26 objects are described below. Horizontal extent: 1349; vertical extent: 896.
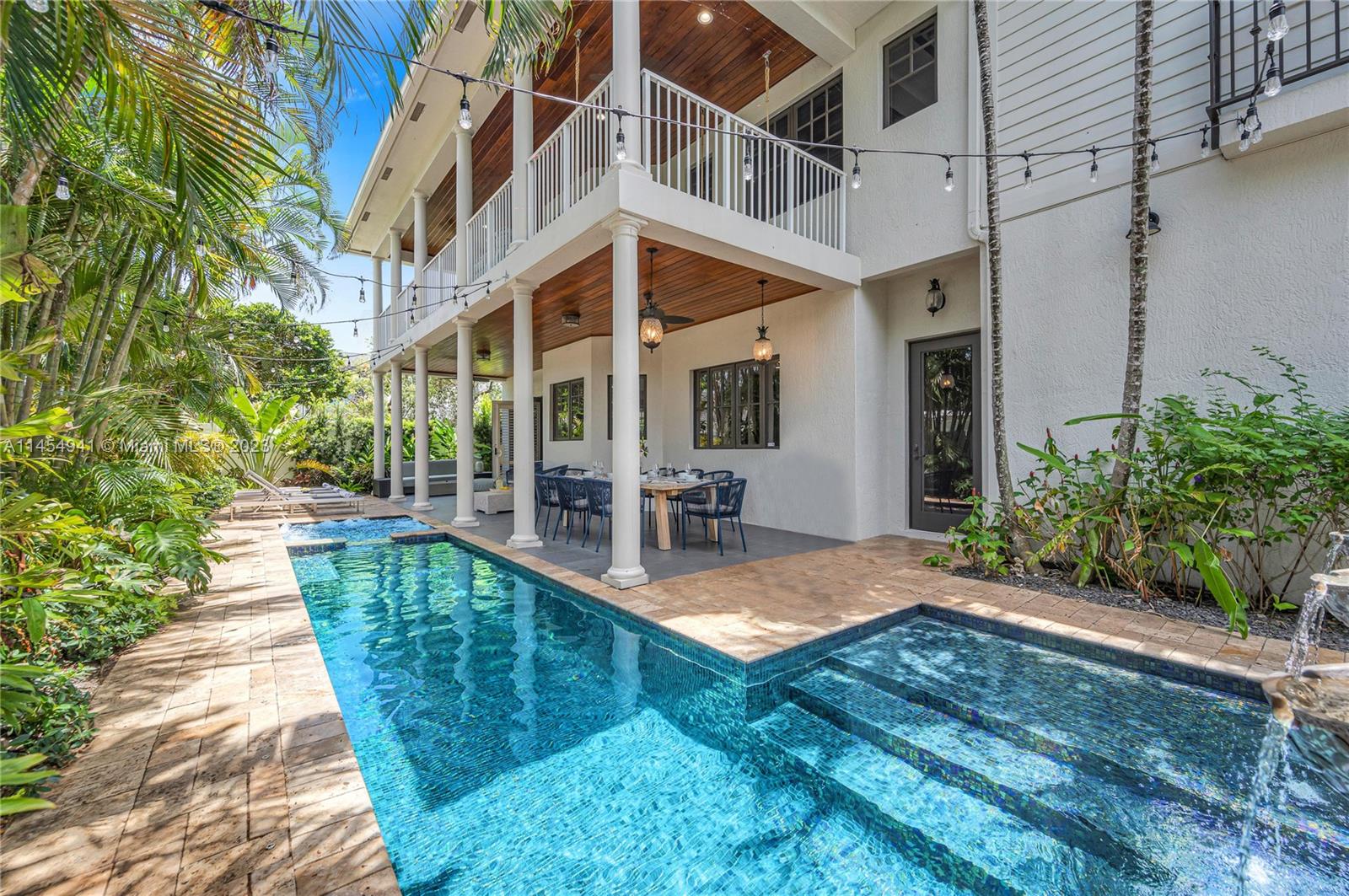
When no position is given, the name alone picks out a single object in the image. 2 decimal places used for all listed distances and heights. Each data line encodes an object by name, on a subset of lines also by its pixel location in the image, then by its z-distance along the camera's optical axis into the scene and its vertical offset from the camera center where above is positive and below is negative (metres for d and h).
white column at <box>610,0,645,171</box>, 5.17 +3.55
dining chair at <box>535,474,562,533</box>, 8.12 -0.65
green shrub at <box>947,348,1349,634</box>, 3.99 -0.47
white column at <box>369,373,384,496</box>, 14.20 +0.68
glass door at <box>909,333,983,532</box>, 7.14 +0.20
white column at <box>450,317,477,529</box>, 9.24 +0.33
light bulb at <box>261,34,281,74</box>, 3.40 +2.96
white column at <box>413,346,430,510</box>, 11.27 +0.31
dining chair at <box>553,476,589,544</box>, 7.57 -0.66
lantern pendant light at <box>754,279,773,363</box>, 8.20 +1.42
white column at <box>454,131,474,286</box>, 8.88 +4.12
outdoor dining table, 6.91 -0.56
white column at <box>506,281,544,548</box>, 7.21 +0.42
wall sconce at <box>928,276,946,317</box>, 7.29 +1.91
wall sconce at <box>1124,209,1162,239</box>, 5.21 +2.03
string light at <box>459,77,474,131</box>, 4.10 +2.52
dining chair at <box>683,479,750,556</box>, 6.84 -0.70
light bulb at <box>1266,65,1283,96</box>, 4.04 +2.57
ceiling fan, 7.21 +1.69
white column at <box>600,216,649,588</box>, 5.17 +0.30
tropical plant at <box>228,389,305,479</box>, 13.00 +0.30
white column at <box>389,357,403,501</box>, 12.88 +0.38
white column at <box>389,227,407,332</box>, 13.12 +4.37
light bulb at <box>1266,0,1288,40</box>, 3.75 +2.78
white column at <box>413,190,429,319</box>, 11.24 +4.15
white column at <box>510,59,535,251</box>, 7.20 +3.86
